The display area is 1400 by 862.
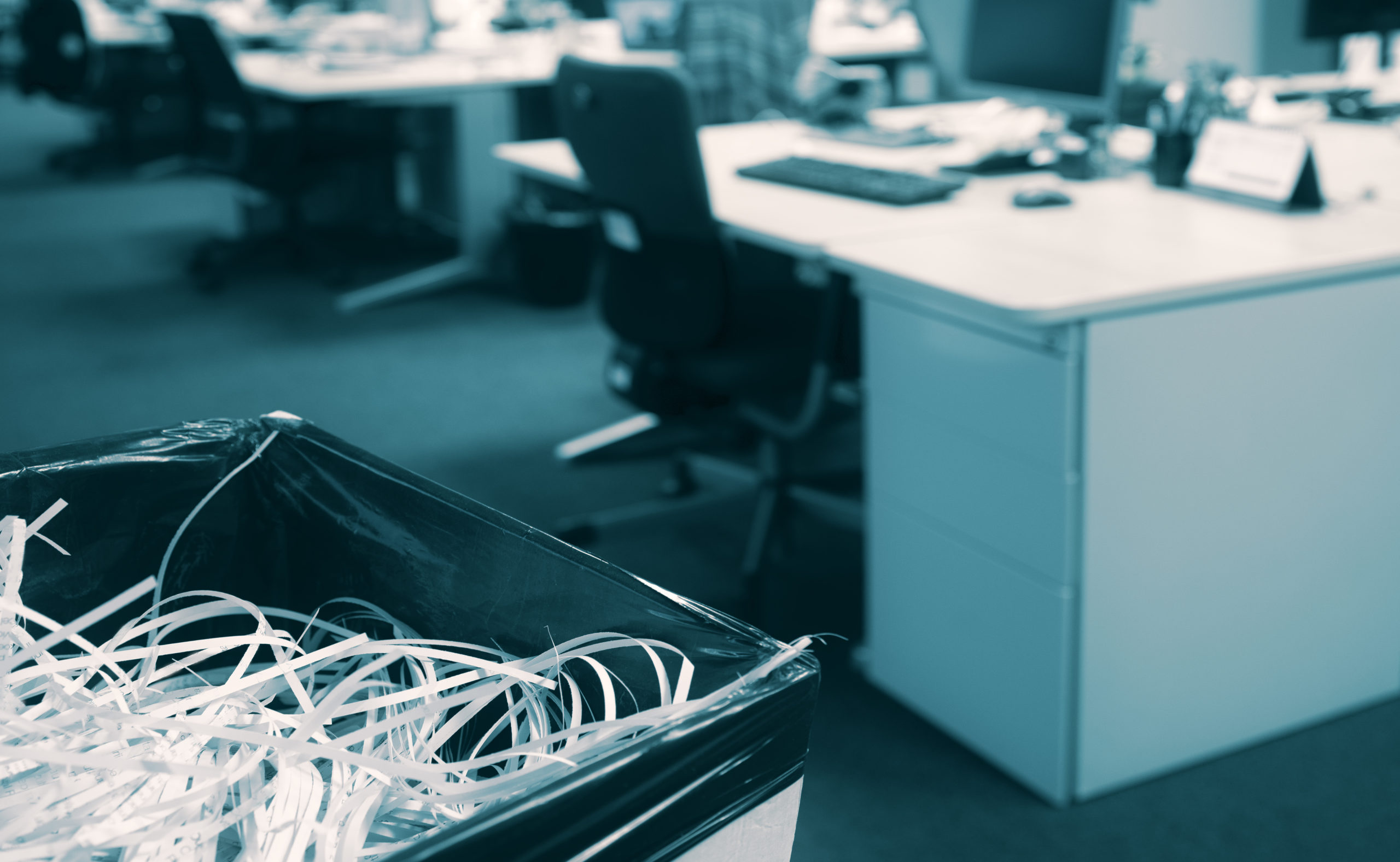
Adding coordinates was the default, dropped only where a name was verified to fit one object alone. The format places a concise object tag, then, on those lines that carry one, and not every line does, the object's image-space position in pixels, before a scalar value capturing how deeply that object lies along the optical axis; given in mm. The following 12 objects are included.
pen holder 1998
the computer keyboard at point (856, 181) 1954
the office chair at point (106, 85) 5645
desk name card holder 1756
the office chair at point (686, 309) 1867
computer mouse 1897
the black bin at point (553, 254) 3961
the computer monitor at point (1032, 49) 2125
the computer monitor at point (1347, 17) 2467
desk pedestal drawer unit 1452
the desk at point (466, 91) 3834
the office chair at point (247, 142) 3941
